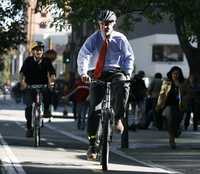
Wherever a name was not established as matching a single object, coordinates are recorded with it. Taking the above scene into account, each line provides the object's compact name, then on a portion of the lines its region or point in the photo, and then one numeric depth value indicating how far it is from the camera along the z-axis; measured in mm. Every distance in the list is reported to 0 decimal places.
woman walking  16156
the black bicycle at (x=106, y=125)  10766
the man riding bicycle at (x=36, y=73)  15344
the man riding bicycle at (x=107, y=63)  10984
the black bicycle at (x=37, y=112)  14898
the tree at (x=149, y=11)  17641
